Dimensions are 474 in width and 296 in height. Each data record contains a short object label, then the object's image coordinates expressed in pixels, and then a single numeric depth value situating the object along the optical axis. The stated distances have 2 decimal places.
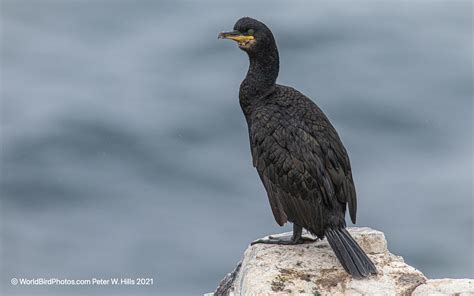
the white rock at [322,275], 13.16
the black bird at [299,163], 14.34
